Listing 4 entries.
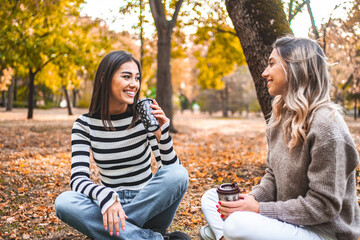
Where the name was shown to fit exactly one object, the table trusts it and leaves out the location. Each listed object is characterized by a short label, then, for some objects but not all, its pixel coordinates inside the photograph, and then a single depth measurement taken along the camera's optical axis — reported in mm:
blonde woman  1774
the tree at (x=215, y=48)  11305
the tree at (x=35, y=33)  10719
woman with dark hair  2311
